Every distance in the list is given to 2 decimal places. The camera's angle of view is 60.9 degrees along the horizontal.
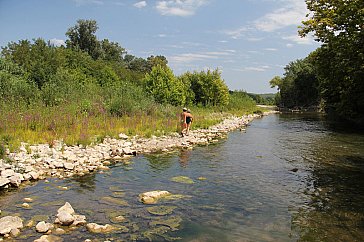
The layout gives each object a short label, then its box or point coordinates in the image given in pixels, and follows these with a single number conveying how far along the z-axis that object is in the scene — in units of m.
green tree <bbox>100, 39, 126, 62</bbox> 86.97
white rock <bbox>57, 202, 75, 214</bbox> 7.82
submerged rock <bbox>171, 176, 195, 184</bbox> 11.71
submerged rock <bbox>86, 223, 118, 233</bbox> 7.27
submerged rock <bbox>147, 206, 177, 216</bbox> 8.51
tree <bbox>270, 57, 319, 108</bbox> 83.00
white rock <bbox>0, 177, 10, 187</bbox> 9.81
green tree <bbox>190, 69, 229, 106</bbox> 48.81
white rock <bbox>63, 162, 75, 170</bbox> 12.36
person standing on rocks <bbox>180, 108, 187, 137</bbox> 23.08
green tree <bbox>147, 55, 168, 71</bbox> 97.81
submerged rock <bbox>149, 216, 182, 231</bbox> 7.73
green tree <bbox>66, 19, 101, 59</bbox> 84.75
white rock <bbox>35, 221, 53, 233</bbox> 7.05
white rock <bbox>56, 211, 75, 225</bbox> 7.43
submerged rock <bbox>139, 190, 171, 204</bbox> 9.34
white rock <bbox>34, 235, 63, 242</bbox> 6.56
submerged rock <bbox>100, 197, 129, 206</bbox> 9.16
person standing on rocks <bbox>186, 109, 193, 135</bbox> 23.62
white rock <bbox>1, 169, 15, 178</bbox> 10.33
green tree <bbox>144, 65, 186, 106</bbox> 35.25
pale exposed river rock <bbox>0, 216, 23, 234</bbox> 6.89
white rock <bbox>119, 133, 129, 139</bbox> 18.80
